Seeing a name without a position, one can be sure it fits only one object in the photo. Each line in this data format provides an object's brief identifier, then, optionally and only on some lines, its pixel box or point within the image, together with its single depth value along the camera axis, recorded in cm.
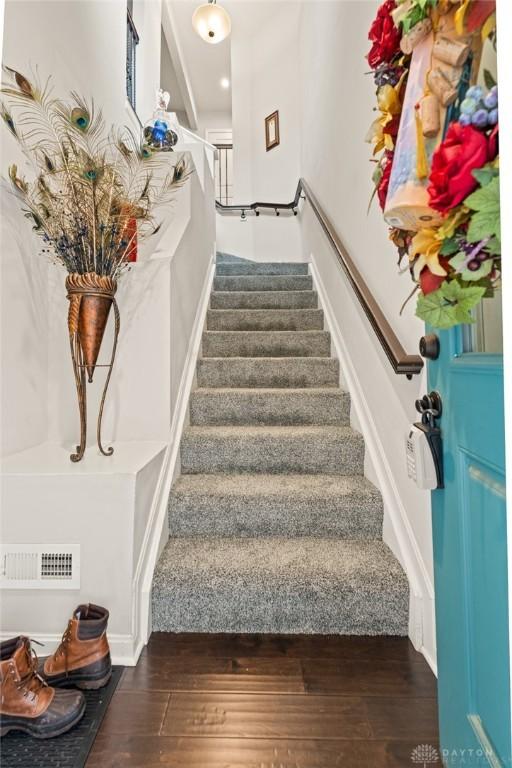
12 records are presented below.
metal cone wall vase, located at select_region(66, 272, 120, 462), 144
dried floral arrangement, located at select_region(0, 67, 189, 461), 139
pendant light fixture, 392
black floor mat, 95
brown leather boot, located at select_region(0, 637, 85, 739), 100
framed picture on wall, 476
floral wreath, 49
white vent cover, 129
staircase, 138
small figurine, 218
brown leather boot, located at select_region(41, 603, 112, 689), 115
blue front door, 67
